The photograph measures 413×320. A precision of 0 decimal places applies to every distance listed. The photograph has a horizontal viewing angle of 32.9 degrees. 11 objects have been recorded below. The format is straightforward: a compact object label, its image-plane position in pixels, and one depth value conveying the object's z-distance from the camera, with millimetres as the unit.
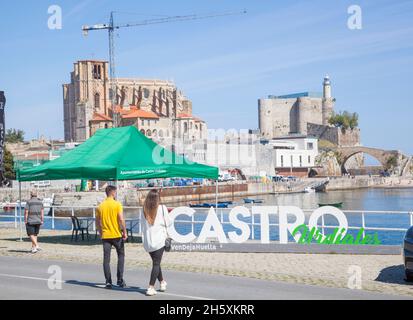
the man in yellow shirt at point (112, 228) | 10828
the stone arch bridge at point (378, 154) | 152375
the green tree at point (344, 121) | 171625
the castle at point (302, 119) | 168375
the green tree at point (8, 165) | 84125
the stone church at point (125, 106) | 130250
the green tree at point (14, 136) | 154625
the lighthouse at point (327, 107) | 176250
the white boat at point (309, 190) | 112994
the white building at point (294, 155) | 132875
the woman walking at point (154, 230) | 9992
